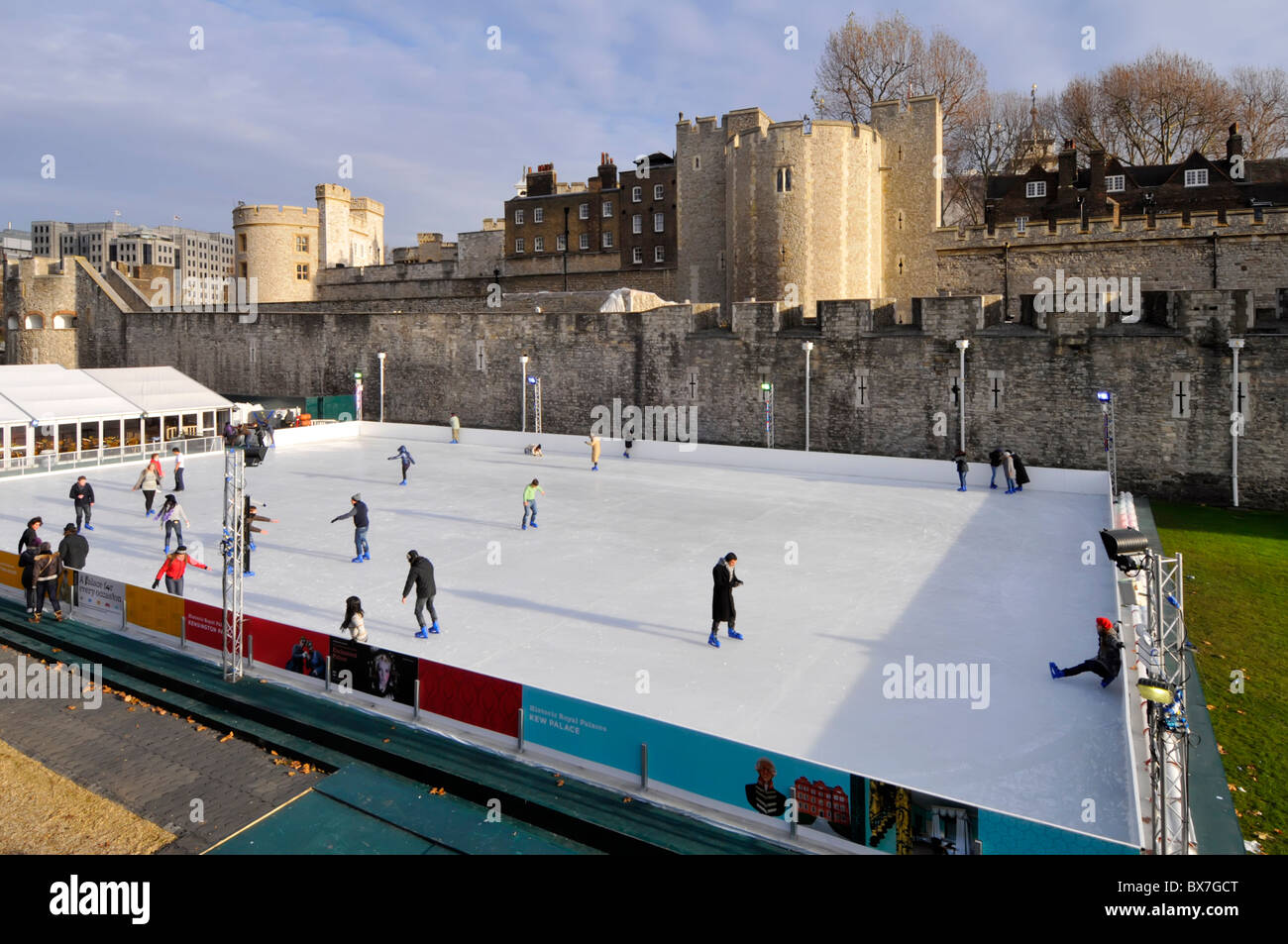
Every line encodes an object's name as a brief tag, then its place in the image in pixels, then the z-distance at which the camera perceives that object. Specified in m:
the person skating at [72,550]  11.34
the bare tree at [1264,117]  39.00
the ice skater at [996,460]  19.38
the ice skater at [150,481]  16.36
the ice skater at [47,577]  11.01
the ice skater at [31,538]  11.24
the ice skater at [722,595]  9.77
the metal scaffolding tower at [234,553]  9.13
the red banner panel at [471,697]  7.71
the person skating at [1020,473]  18.98
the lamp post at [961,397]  22.59
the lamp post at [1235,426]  19.61
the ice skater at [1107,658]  8.54
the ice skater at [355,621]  9.12
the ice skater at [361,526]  13.06
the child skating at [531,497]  15.39
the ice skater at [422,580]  9.95
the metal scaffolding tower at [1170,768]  5.44
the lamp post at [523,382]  29.97
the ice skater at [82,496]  14.62
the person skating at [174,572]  11.14
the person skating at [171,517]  13.40
